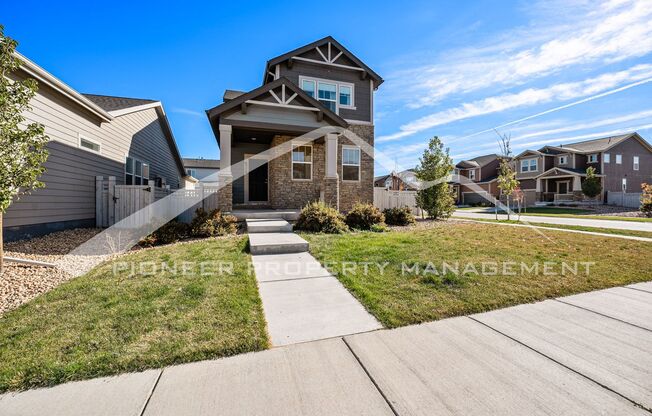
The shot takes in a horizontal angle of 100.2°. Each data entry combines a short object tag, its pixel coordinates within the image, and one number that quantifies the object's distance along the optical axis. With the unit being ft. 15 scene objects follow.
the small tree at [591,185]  84.38
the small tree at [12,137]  13.42
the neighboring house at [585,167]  93.97
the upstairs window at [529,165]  111.04
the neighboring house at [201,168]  109.09
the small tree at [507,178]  47.37
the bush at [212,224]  24.39
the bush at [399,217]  34.37
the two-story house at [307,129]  31.60
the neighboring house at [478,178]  116.16
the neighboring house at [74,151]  21.59
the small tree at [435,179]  39.65
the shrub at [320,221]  26.78
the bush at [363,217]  30.12
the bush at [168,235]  21.53
